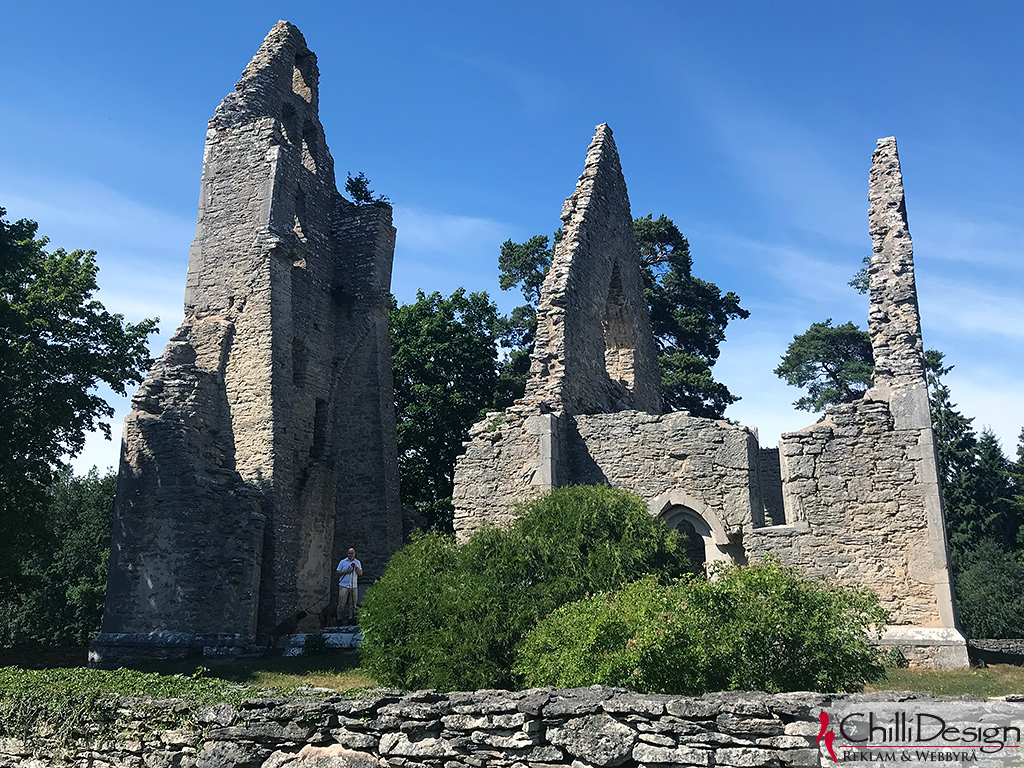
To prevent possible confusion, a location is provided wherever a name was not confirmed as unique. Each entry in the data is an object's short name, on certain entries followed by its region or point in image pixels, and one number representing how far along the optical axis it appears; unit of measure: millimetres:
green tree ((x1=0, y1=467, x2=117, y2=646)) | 31688
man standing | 17516
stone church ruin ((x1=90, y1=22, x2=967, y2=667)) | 12945
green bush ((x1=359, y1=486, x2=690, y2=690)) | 9516
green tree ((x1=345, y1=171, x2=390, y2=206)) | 25486
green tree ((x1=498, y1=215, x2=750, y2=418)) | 31516
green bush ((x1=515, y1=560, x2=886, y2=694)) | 7473
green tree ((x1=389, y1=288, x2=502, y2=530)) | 25969
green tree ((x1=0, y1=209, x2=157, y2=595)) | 18766
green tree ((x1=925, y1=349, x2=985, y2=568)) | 31938
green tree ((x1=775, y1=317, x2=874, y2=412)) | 38062
